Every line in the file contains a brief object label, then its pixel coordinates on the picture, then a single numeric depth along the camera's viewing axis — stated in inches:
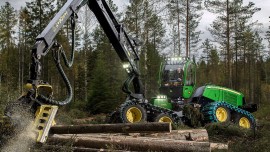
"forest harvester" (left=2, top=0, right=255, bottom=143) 265.4
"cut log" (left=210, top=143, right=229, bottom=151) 333.4
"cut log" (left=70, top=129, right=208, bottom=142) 323.6
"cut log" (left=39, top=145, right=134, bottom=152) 273.0
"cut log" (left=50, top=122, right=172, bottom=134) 279.0
